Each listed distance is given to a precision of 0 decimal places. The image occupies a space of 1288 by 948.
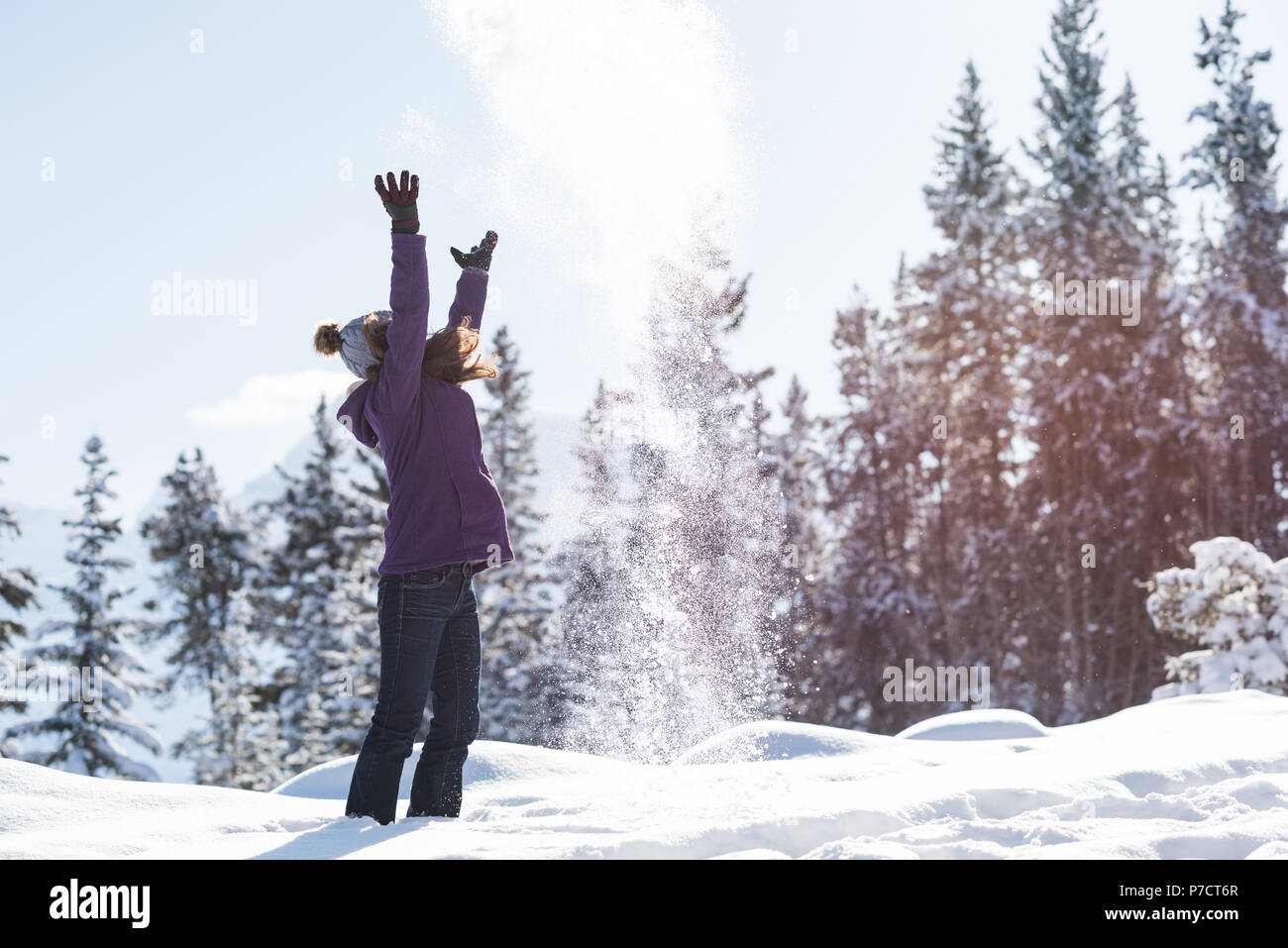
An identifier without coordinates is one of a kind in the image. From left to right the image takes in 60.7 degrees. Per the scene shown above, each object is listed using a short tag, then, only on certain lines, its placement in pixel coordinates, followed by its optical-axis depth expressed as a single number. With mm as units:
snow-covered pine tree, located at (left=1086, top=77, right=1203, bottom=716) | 28375
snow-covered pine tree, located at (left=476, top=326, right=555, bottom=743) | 23391
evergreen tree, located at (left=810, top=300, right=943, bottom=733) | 30594
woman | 3961
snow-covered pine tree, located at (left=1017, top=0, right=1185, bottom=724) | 28766
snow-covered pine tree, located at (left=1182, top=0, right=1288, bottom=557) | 27141
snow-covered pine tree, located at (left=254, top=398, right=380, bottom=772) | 23766
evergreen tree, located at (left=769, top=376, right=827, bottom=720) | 27438
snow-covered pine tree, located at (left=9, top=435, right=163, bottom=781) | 22516
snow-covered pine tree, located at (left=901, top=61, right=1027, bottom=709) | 31594
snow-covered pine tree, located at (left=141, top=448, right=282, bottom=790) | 31781
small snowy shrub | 14062
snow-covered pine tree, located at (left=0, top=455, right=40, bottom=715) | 21641
